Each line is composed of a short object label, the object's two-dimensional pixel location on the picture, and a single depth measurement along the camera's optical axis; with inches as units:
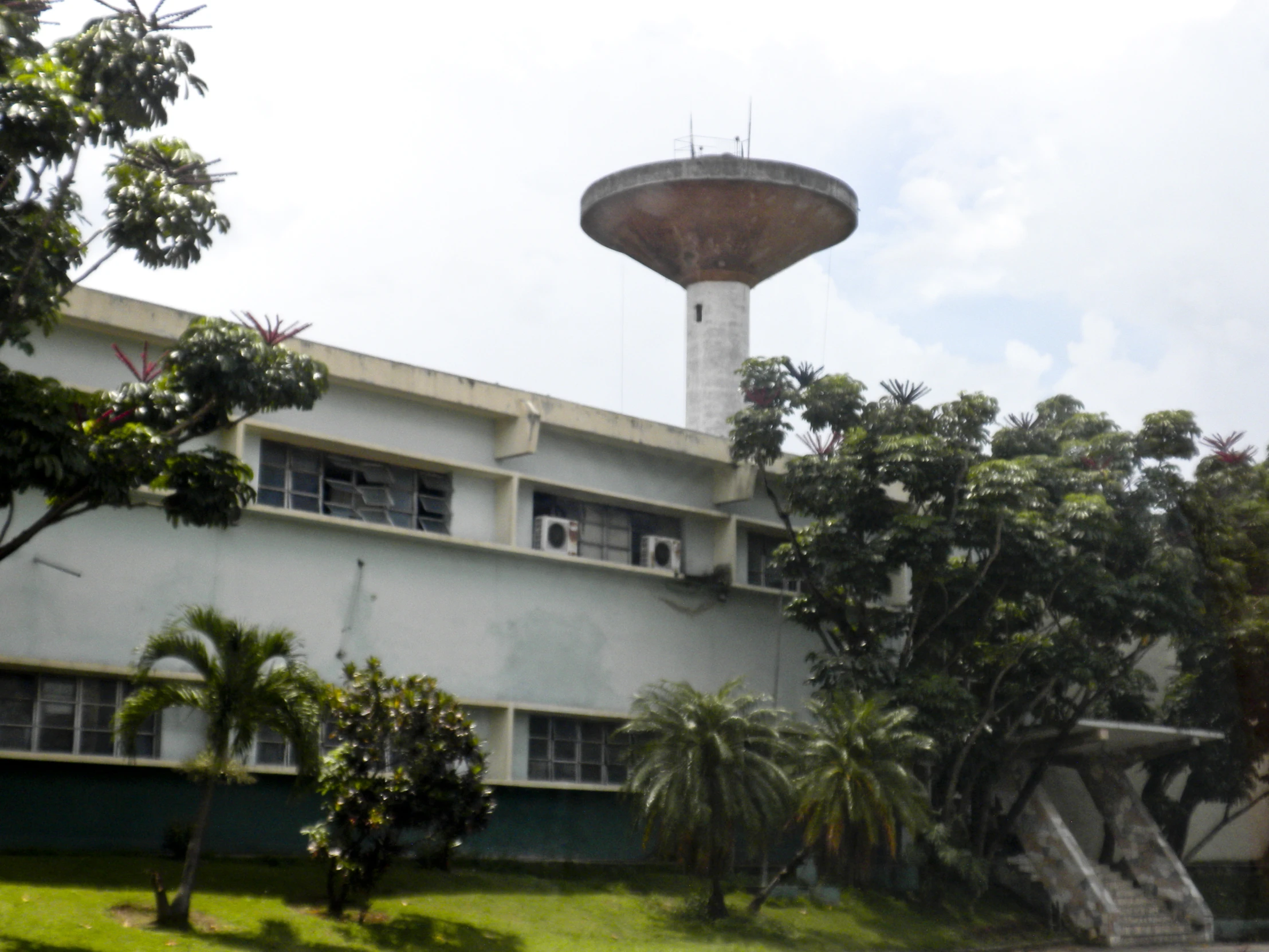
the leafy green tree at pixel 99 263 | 534.9
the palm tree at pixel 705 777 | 763.4
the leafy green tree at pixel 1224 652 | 1048.2
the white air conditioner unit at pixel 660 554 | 988.6
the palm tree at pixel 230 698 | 638.5
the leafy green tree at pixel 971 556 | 919.7
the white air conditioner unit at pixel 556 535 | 931.3
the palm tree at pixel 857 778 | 783.7
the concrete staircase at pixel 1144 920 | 968.3
